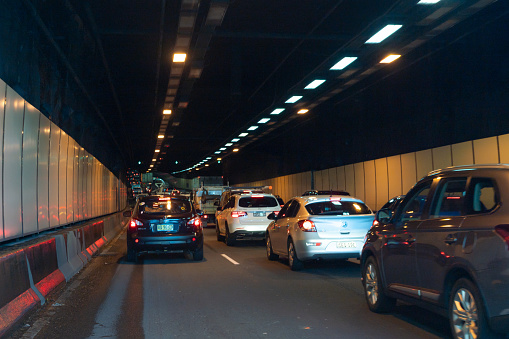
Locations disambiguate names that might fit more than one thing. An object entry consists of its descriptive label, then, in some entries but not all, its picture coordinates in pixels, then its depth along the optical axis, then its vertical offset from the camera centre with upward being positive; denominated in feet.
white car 65.26 -1.40
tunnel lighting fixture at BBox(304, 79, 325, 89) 70.43 +14.16
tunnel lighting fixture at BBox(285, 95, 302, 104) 80.25 +14.19
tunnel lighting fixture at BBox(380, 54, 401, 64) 59.67 +14.27
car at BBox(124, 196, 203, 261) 49.83 -2.02
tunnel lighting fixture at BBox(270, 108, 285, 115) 91.66 +14.35
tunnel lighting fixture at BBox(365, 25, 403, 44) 49.21 +14.14
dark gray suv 17.33 -1.87
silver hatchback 40.96 -1.97
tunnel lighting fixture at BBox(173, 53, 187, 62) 56.08 +14.29
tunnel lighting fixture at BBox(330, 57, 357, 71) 60.30 +14.18
